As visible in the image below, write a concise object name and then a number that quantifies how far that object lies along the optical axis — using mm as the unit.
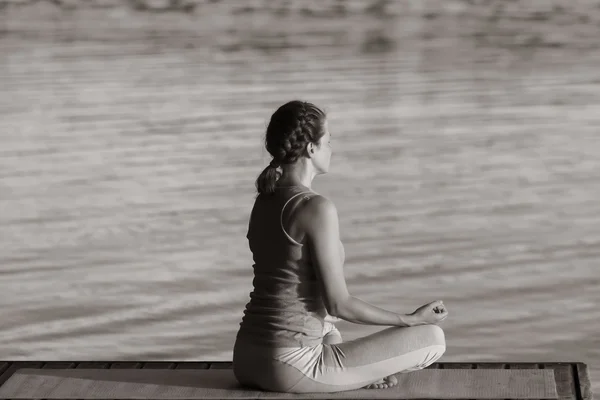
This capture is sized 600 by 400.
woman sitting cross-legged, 6526
